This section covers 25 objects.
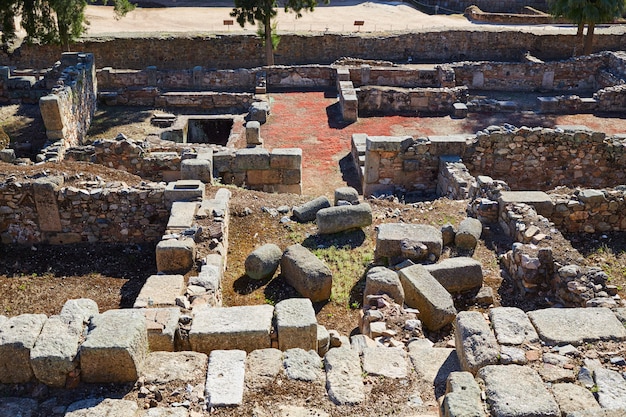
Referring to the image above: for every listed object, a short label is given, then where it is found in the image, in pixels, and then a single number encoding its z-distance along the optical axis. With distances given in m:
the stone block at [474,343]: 6.35
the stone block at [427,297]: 8.20
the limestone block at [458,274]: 9.17
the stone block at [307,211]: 11.93
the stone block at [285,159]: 15.07
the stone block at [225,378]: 5.82
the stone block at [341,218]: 11.16
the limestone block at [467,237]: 10.50
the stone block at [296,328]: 6.98
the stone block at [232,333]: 6.96
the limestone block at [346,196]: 12.31
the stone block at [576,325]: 6.61
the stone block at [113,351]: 5.79
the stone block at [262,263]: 9.91
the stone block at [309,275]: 9.42
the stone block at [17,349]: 5.73
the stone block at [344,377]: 6.00
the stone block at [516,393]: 5.40
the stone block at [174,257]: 9.59
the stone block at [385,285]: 8.54
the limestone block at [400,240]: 9.89
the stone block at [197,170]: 13.49
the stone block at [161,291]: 8.19
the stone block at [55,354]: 5.75
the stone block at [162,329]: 6.98
